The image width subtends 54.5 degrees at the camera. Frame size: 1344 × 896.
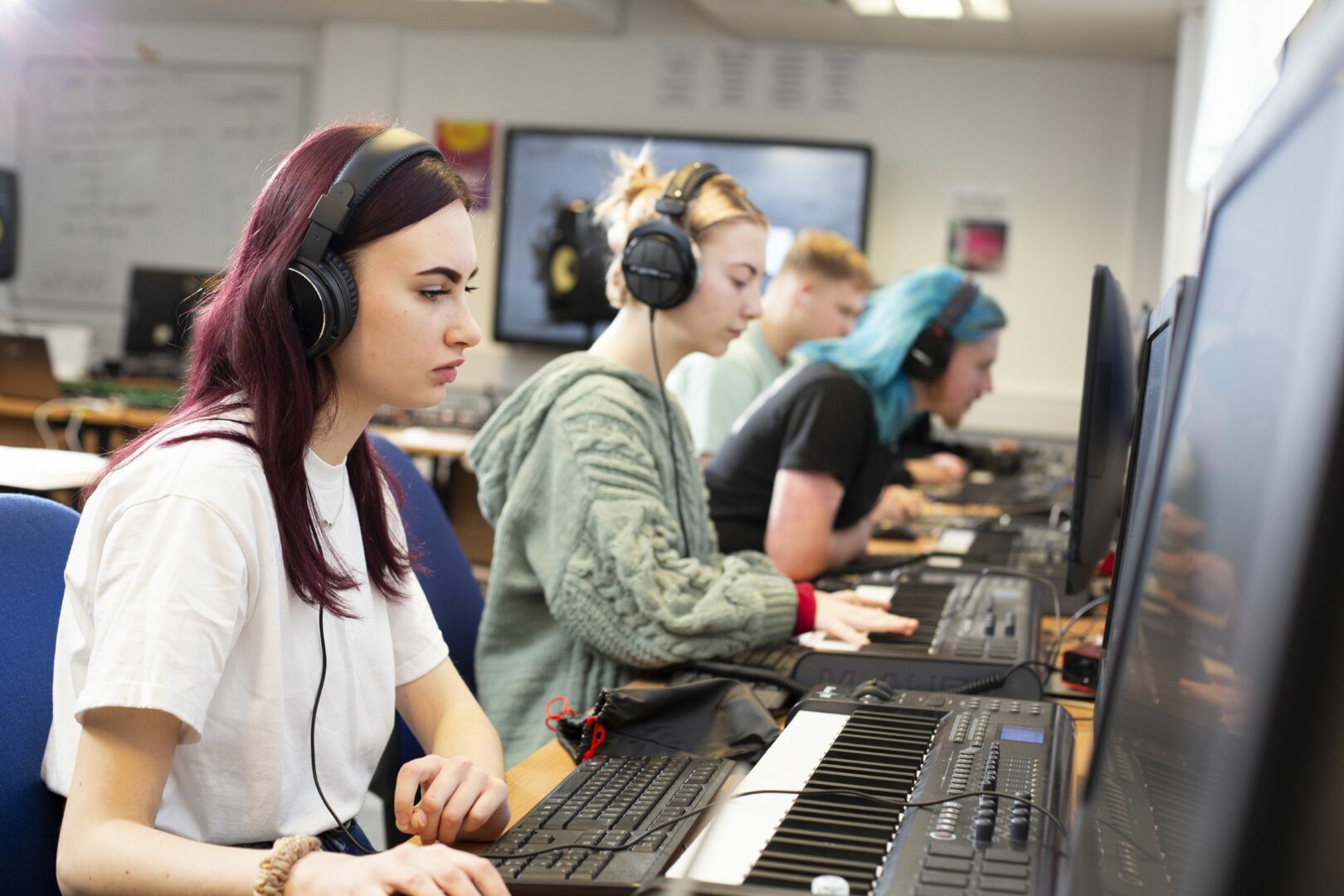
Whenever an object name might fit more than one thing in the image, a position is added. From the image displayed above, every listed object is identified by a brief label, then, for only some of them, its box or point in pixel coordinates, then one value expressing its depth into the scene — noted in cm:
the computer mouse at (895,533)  259
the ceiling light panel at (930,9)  455
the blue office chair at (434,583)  155
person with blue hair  206
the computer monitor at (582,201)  526
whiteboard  595
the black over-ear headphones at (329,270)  96
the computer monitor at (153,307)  506
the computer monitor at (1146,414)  88
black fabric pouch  111
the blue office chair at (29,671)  94
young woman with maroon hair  81
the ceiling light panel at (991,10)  448
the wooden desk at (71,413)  425
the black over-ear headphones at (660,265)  163
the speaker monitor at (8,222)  474
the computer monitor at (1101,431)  126
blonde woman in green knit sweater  142
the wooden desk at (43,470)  207
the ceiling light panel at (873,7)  460
